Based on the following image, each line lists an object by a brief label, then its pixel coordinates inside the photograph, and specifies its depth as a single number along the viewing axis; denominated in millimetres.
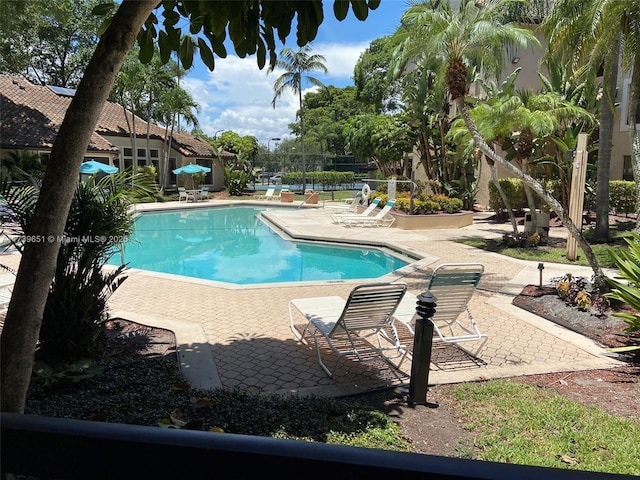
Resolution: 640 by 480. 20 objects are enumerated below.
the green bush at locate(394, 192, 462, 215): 19125
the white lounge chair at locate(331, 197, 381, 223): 19812
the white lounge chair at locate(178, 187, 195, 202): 30369
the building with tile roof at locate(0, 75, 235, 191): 21859
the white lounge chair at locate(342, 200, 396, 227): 19109
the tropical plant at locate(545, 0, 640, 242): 9305
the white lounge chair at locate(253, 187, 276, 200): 31859
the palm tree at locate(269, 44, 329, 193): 34500
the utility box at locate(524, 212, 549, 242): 14461
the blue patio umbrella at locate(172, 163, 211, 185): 32159
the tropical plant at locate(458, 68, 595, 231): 13867
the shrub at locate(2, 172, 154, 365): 4785
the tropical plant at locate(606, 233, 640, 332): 5742
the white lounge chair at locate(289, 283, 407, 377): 5137
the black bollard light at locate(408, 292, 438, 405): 4379
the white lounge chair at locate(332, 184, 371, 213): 22578
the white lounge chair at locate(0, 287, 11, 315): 6555
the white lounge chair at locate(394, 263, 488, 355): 5688
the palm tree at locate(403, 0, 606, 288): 9969
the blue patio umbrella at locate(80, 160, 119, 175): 19406
